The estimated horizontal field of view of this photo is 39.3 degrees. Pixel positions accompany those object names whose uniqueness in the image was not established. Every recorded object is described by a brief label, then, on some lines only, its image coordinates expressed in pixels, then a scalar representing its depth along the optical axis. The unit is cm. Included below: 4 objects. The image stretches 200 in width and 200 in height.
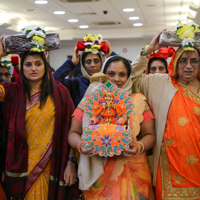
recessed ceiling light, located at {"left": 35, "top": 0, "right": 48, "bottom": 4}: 716
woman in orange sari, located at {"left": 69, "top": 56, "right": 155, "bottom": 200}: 190
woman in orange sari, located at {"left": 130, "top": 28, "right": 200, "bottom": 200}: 210
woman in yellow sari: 211
